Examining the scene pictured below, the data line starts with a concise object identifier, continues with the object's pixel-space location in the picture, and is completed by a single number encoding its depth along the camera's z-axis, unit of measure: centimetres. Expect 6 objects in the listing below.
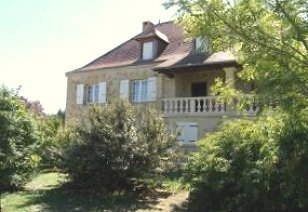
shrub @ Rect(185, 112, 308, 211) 1012
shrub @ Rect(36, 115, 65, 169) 1473
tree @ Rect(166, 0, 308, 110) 848
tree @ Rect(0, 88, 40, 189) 1451
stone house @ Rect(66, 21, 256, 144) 2269
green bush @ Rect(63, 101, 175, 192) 1355
